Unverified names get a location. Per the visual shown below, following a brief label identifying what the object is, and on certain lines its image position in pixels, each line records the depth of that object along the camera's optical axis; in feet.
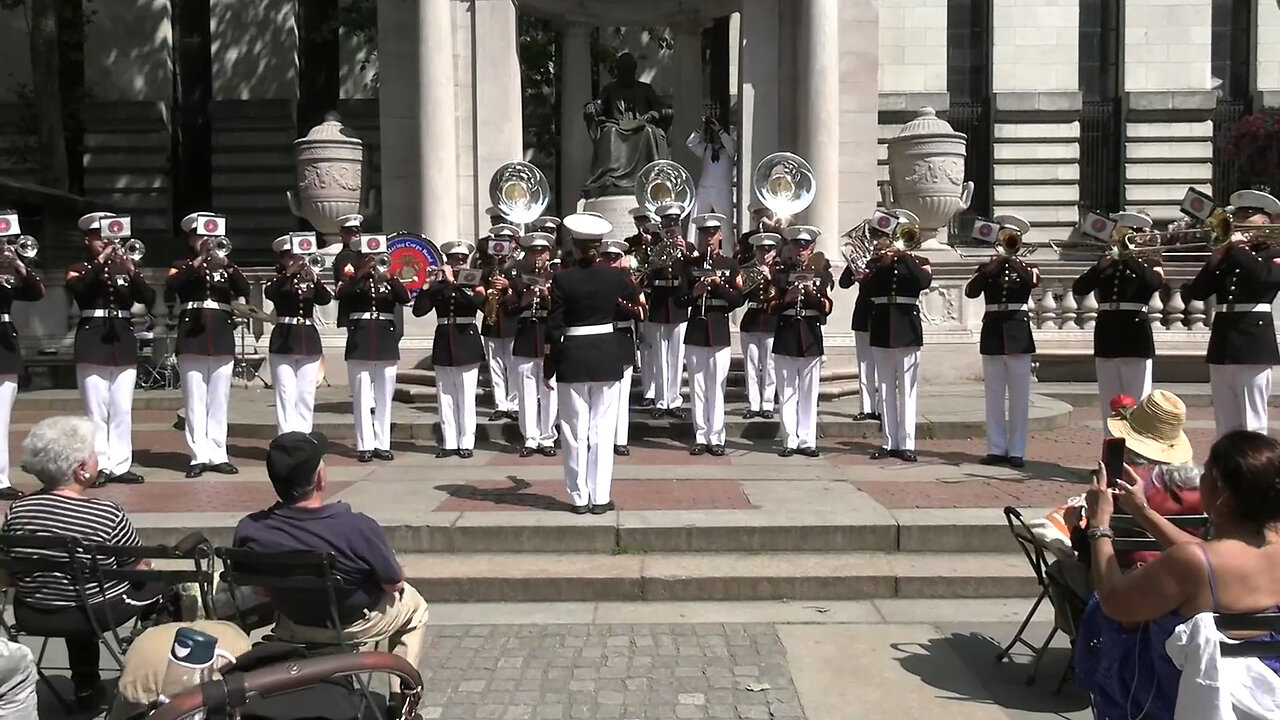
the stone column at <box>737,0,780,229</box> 45.93
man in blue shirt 11.72
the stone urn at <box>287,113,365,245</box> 47.44
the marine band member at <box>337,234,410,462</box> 30.63
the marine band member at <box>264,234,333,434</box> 30.14
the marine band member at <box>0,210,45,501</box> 26.55
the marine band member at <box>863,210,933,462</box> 30.04
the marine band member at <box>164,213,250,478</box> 28.89
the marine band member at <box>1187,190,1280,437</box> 25.32
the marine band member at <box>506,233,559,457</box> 31.99
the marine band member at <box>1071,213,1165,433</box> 27.17
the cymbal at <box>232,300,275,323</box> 43.32
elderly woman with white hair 13.35
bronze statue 48.34
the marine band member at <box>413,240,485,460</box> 31.37
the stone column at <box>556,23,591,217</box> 52.95
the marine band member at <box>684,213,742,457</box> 31.22
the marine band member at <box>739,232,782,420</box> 32.76
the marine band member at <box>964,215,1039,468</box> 28.94
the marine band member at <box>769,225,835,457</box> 30.53
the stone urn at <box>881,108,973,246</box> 46.44
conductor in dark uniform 22.89
